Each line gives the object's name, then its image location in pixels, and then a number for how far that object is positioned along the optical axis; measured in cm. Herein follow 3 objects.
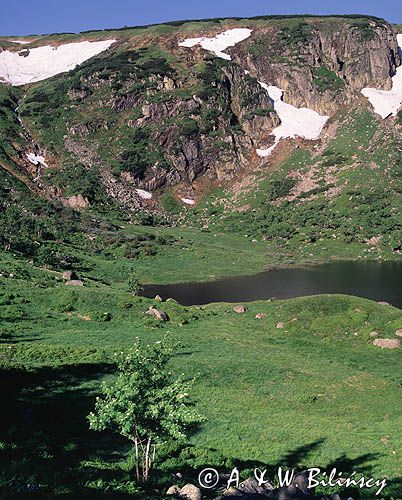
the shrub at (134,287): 7175
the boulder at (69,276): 7009
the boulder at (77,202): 14038
